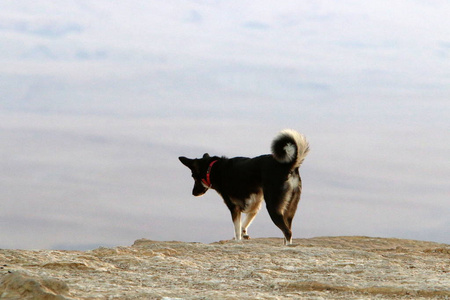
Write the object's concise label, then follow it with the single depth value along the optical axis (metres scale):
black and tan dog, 20.27
